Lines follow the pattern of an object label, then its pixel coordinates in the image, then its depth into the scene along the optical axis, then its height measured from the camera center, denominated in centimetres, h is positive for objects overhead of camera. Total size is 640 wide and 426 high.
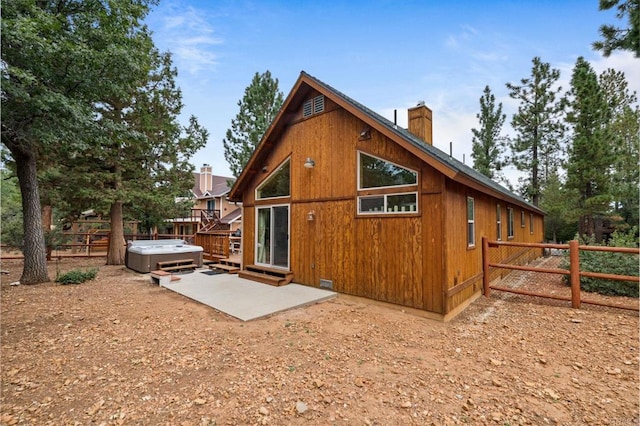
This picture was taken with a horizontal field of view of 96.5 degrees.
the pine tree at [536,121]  1673 +611
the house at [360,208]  521 +31
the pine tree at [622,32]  479 +342
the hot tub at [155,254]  958 -107
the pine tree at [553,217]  2025 +34
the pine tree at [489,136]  1889 +574
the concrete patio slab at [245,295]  546 -164
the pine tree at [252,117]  1591 +594
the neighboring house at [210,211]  2167 +97
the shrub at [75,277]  750 -146
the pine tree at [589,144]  1254 +347
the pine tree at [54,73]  516 +311
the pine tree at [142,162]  1049 +242
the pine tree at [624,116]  1742 +664
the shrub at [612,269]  621 -109
